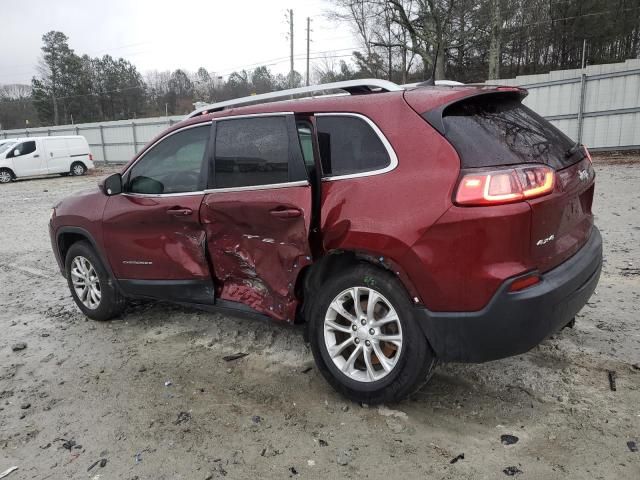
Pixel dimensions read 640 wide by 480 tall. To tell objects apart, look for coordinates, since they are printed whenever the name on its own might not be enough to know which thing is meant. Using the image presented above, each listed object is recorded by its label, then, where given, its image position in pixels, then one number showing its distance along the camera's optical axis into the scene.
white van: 21.02
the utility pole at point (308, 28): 49.09
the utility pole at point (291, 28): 43.40
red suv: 2.47
